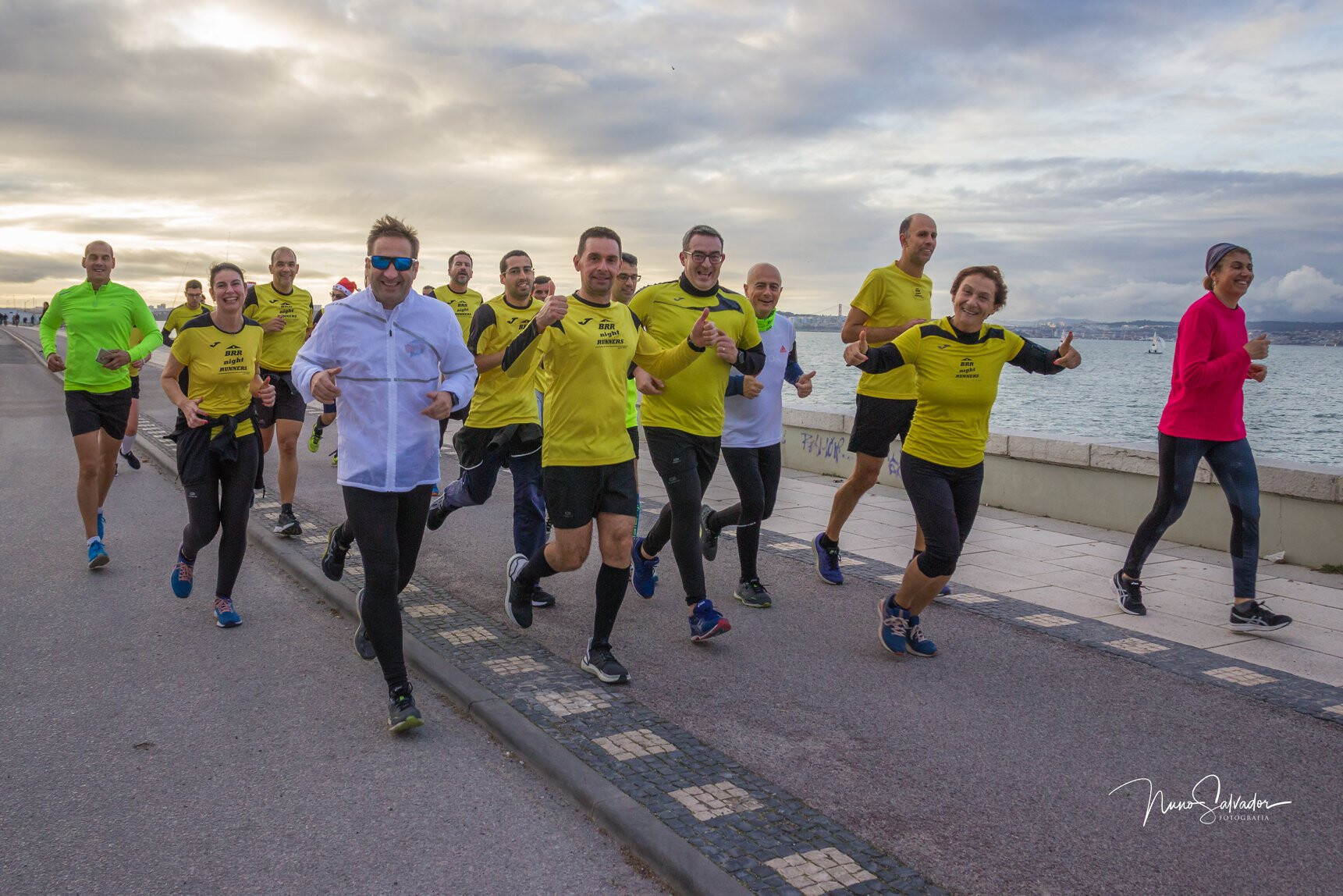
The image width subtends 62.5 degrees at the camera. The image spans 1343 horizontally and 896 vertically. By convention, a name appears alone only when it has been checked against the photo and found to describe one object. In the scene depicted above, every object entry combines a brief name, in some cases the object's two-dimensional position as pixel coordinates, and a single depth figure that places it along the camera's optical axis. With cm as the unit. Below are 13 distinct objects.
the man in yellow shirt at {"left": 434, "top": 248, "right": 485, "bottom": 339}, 965
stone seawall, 790
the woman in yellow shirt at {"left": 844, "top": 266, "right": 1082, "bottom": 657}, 557
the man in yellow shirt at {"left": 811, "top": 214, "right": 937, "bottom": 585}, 725
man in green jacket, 779
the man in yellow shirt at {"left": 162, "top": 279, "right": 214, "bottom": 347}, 1108
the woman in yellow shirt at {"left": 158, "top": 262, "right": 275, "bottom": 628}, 623
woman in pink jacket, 624
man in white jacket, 452
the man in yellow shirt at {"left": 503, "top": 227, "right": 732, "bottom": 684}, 512
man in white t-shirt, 670
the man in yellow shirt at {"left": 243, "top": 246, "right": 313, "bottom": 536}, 895
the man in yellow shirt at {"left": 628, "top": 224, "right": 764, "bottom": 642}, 577
